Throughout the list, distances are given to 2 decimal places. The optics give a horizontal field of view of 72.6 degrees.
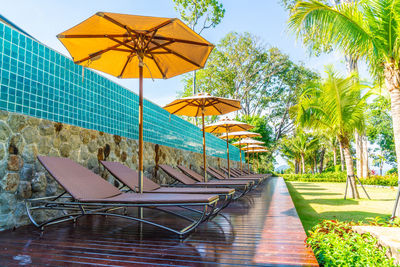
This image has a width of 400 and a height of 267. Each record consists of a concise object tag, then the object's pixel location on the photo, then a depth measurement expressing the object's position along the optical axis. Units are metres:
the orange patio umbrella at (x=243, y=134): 10.75
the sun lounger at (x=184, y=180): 5.47
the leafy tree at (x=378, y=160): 35.00
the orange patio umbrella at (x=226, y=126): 9.08
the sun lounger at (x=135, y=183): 3.64
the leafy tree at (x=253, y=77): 25.08
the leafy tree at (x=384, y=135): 29.56
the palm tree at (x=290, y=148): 29.89
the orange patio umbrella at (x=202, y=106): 6.43
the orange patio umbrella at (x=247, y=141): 13.60
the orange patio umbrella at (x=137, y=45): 3.17
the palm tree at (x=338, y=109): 8.52
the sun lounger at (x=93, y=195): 2.60
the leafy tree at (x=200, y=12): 17.70
